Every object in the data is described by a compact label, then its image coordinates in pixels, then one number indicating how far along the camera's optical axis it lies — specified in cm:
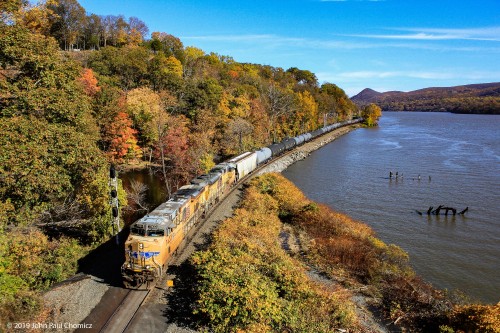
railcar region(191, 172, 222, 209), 2858
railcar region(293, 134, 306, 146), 7535
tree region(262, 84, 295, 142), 7775
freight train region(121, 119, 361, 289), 1762
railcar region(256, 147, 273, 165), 5078
